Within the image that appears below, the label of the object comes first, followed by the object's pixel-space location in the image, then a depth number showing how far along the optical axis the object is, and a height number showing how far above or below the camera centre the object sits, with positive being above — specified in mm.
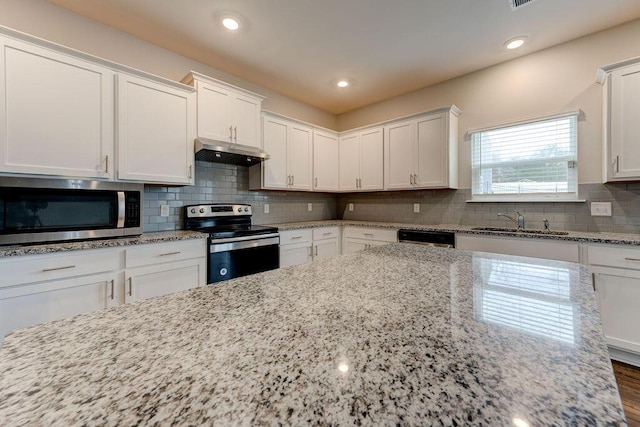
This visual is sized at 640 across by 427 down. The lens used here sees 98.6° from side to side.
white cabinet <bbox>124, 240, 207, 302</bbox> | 2004 -439
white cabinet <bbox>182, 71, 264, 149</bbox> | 2643 +1041
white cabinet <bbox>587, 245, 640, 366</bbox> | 1974 -594
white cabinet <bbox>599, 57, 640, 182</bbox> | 2115 +741
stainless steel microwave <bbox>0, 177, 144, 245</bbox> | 1729 +17
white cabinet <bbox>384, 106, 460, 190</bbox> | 3141 +743
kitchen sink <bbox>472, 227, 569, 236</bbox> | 2404 -170
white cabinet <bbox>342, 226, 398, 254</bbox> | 3328 -310
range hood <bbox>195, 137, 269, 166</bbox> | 2568 +597
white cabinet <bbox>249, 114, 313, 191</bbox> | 3285 +708
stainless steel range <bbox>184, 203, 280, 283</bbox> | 2441 -274
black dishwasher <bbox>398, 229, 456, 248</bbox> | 2820 -264
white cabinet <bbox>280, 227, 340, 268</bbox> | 3141 -391
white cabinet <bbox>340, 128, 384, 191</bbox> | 3736 +749
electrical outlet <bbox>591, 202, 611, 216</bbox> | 2438 +43
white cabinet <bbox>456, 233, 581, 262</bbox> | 2195 -292
